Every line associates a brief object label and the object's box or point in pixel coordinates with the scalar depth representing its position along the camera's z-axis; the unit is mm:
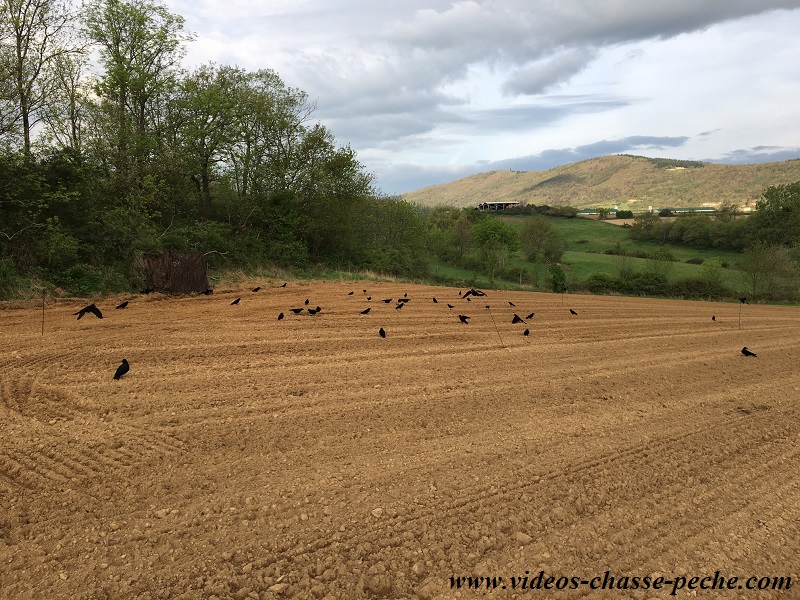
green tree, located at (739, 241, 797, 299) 34938
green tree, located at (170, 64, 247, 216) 22797
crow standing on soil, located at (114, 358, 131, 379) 5907
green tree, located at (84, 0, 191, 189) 20078
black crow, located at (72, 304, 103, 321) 9148
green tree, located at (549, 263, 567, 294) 36938
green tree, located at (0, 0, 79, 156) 15253
